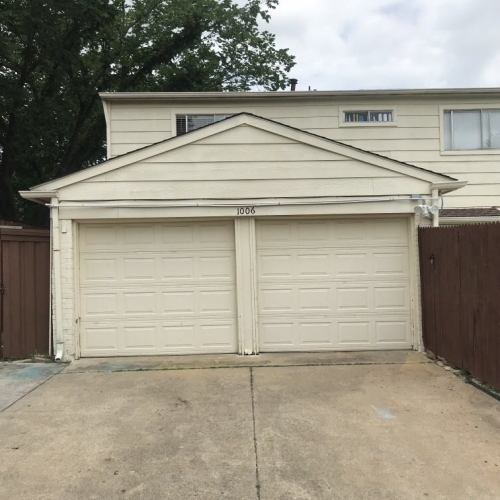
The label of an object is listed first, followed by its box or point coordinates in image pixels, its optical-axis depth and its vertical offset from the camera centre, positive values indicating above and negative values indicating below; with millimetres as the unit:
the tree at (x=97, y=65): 14140 +6938
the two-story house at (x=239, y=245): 7105 +260
